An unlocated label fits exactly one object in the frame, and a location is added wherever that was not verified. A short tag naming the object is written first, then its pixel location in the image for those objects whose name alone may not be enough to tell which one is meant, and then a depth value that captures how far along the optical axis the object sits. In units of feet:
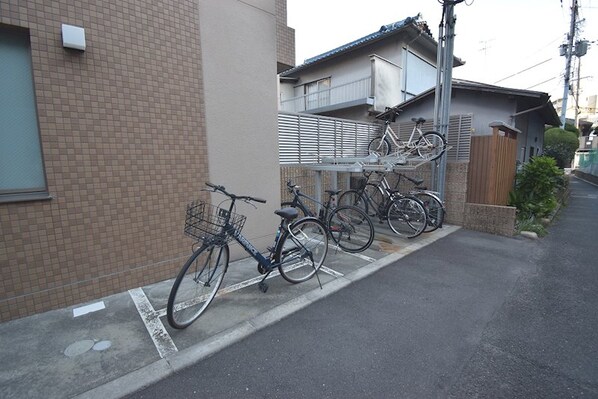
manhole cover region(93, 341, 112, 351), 7.81
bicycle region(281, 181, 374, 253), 14.64
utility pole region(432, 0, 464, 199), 19.35
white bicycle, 19.12
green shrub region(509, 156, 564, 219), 22.68
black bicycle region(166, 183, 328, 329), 8.89
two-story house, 34.81
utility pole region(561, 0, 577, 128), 50.42
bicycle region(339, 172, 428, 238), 17.84
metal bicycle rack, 15.15
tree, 46.96
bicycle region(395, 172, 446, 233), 18.48
